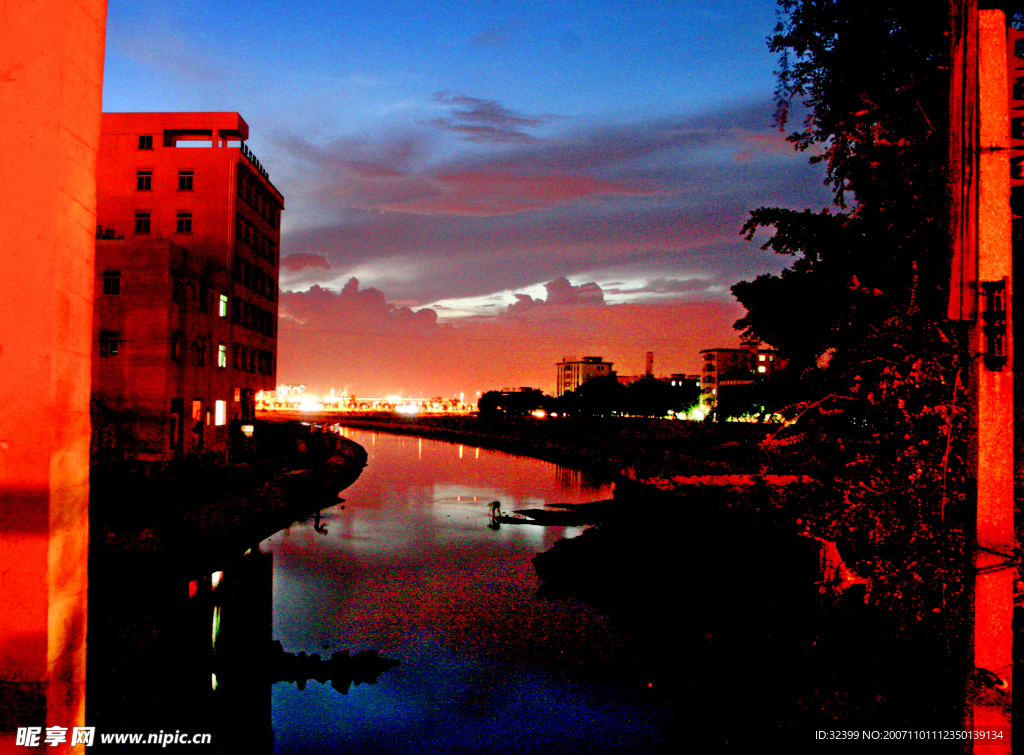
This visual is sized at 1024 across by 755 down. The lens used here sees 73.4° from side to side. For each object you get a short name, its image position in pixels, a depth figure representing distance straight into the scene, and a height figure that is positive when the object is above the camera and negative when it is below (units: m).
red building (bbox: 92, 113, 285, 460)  35.41 +5.70
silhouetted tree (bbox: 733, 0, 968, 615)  8.56 +1.57
